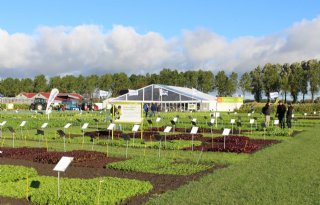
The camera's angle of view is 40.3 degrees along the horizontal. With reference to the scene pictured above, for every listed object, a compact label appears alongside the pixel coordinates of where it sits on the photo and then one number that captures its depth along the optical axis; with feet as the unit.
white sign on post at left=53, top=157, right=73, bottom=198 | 33.39
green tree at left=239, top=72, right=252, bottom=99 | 393.91
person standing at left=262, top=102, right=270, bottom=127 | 119.96
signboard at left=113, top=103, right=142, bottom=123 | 93.20
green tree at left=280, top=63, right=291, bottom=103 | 348.79
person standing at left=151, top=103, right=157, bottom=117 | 199.64
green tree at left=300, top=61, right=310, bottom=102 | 345.72
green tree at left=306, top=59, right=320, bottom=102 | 338.54
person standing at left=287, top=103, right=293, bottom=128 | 118.79
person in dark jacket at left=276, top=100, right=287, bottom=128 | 117.80
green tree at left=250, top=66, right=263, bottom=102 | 389.80
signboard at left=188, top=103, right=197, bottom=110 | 291.36
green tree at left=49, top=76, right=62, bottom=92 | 510.58
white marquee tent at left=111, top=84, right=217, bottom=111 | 291.58
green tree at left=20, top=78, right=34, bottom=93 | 530.68
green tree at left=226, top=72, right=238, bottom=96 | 423.64
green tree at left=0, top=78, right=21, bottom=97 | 522.47
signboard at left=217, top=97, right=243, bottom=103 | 316.81
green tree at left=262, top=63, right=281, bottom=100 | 362.33
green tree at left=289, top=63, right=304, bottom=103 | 345.66
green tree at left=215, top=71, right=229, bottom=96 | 429.38
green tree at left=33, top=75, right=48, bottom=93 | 524.52
